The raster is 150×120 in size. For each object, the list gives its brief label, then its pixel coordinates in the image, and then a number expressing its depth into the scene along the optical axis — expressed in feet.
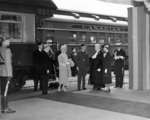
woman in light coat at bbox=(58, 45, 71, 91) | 38.91
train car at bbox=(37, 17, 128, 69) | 54.47
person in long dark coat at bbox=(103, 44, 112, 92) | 39.09
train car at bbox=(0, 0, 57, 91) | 39.37
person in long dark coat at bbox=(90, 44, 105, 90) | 39.06
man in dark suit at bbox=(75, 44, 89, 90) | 40.91
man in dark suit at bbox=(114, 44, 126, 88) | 41.68
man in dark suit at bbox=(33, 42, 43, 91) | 37.81
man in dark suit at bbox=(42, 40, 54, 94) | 37.60
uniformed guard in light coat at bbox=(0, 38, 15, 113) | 26.30
